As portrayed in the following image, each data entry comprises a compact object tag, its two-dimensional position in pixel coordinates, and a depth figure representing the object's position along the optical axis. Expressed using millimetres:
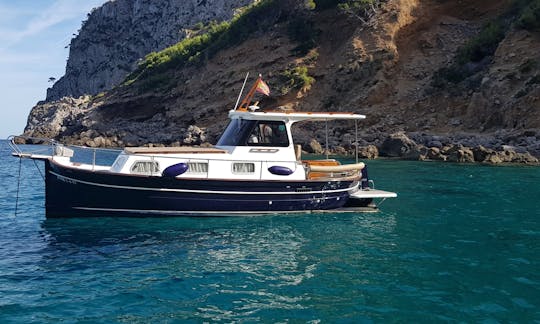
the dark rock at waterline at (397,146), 34275
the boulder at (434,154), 31719
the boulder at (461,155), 29986
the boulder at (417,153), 32384
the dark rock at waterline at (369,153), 35281
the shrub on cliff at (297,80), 52281
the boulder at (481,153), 29484
